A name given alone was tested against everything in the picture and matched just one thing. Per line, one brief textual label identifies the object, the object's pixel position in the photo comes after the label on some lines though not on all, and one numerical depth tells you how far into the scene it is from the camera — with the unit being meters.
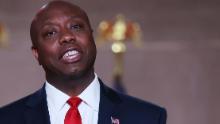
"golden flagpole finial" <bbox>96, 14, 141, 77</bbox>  7.41
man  3.37
